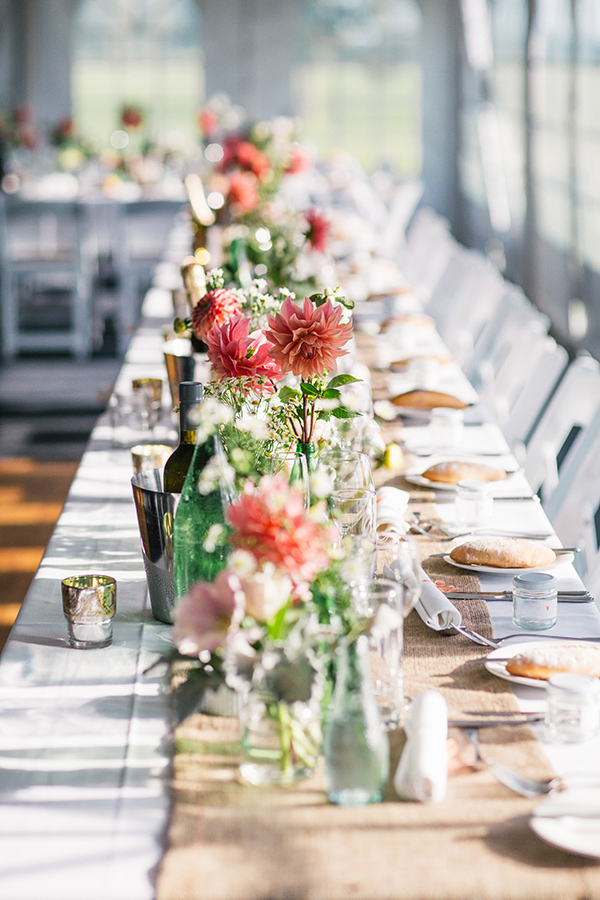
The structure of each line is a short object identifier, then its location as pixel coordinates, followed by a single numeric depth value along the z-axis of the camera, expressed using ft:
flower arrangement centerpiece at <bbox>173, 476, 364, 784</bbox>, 5.45
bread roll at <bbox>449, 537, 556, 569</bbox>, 7.42
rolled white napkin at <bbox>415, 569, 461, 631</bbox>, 6.83
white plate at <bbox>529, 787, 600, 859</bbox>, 5.49
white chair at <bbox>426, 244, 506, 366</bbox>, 17.82
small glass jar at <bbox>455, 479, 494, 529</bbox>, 8.03
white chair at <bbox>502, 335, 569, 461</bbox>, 11.95
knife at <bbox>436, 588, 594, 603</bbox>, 7.14
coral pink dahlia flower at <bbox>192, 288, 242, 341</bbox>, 8.26
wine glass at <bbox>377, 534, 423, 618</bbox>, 6.09
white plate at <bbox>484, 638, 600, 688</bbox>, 6.37
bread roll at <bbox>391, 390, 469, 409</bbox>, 10.34
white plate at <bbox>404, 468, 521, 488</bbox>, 8.63
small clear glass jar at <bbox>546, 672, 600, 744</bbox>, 6.03
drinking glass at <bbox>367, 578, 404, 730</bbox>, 5.80
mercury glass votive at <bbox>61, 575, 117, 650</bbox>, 6.71
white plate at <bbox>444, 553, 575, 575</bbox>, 7.39
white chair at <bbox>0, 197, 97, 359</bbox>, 25.03
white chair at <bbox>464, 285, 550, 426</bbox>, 13.33
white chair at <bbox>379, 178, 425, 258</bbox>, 35.44
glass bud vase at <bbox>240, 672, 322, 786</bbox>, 5.62
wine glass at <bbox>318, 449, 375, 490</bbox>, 7.30
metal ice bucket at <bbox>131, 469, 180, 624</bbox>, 6.76
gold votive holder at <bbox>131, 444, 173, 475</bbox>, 8.33
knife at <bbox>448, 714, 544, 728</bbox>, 6.10
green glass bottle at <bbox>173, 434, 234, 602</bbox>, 6.48
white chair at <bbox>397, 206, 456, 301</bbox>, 23.22
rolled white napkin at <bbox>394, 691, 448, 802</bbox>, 5.69
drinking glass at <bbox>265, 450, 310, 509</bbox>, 6.91
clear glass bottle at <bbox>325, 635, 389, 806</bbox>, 5.50
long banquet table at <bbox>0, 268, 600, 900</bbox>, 5.51
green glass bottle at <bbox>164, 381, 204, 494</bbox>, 6.53
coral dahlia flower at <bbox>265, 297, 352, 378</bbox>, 7.03
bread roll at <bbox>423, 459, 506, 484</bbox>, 8.66
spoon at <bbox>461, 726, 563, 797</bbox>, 5.76
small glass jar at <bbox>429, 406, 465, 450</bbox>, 9.53
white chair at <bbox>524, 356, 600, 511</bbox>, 10.48
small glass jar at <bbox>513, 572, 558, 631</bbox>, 6.85
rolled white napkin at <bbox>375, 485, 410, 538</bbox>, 7.71
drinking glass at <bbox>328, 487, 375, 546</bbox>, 7.13
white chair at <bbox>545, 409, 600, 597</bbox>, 9.42
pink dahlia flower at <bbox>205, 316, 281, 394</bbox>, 7.20
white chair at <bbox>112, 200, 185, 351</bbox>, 26.34
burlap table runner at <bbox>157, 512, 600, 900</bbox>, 5.39
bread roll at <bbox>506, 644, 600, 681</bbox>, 6.39
